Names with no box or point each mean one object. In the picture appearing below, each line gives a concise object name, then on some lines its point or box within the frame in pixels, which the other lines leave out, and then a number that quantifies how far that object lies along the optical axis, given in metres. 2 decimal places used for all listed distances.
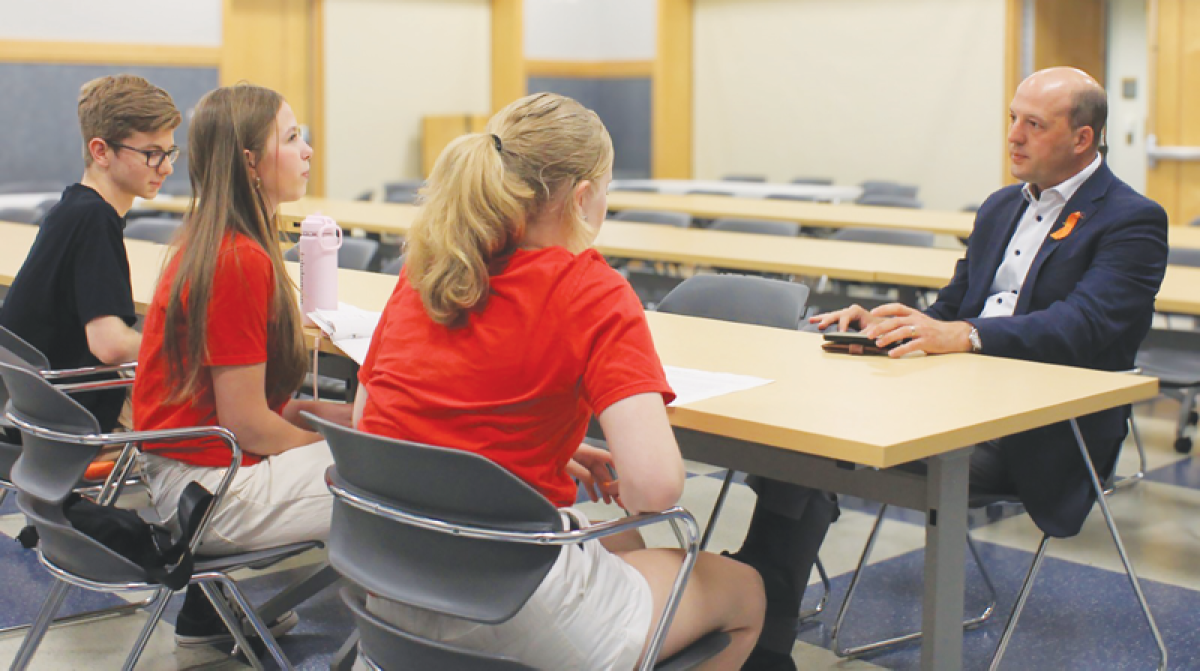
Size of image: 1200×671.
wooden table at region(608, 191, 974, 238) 6.36
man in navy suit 2.58
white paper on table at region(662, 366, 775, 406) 2.13
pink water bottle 2.96
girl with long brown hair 2.30
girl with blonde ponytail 1.72
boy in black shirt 2.73
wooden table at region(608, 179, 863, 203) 8.95
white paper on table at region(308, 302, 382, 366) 2.62
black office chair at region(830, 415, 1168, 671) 2.58
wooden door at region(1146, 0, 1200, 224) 8.84
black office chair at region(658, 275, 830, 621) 3.17
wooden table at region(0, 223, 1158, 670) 1.88
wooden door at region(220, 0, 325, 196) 11.04
